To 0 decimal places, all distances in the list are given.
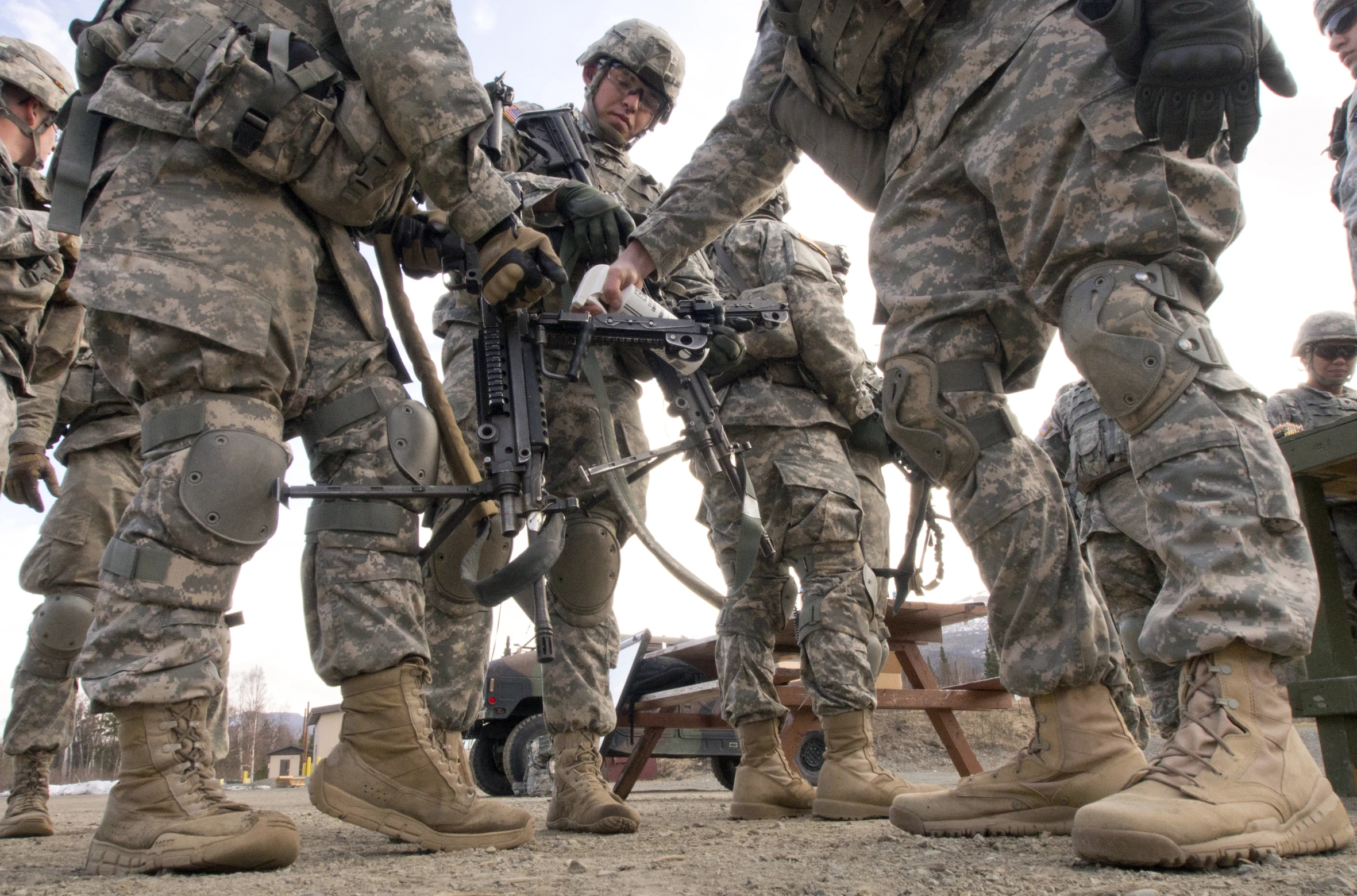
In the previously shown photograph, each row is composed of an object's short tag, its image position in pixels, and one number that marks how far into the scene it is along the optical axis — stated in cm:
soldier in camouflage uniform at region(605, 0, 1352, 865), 145
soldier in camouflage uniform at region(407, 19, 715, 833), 277
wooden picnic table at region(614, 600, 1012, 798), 594
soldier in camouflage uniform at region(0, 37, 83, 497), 315
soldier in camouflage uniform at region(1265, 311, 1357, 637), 596
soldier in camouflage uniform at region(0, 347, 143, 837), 353
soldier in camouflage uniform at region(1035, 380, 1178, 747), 472
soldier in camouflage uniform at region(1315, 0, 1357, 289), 391
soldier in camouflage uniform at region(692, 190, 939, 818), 327
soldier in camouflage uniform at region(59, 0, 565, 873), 185
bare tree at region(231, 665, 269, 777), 5050
